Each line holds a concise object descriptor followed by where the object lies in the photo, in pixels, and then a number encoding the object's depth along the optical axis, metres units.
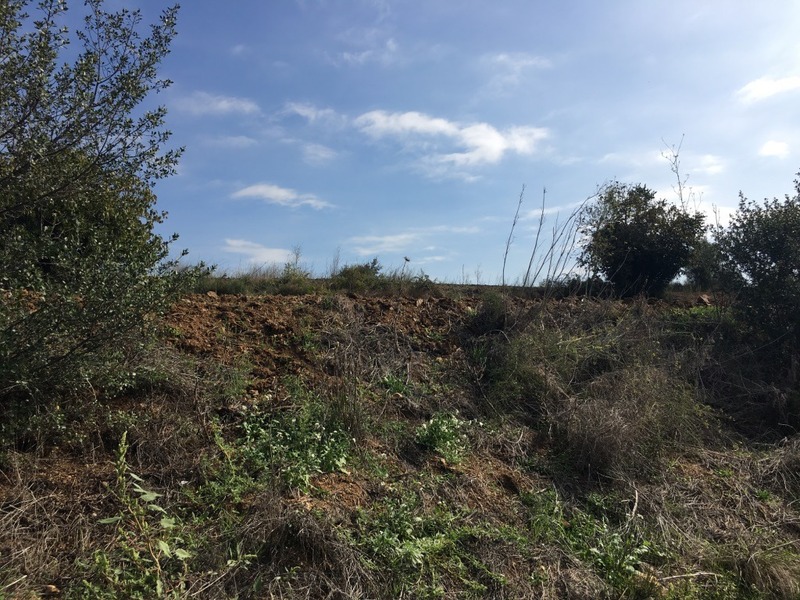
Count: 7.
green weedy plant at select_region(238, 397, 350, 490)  4.58
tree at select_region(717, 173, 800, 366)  8.43
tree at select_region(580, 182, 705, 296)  11.48
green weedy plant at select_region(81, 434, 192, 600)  3.38
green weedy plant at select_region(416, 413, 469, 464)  5.45
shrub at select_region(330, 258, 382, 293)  9.45
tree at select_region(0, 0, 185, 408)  4.03
